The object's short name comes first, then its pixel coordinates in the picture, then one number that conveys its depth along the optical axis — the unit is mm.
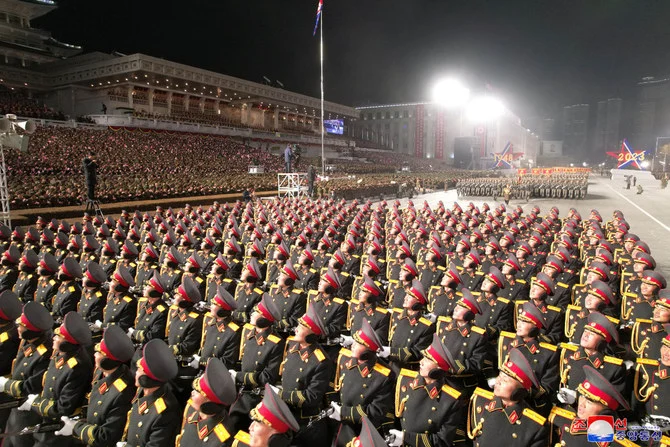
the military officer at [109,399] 3432
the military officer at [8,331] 4648
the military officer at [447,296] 5992
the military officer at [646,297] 5562
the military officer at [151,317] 5421
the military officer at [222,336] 4734
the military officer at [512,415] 2945
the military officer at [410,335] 4836
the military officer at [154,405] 3195
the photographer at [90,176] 14398
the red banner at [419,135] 79875
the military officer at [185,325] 5074
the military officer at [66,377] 3812
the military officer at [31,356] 4184
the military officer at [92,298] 6138
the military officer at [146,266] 7827
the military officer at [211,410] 2883
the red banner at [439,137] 78062
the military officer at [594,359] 3832
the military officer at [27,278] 7297
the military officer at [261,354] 4281
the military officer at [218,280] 6816
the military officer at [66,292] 6457
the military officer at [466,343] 4473
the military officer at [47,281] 6883
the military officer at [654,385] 3539
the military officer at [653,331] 4438
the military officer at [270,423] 2562
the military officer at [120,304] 5914
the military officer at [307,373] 3824
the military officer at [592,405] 2650
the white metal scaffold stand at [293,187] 24556
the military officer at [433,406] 3281
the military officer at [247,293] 6364
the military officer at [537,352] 4035
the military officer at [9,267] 7700
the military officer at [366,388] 3613
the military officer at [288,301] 6133
